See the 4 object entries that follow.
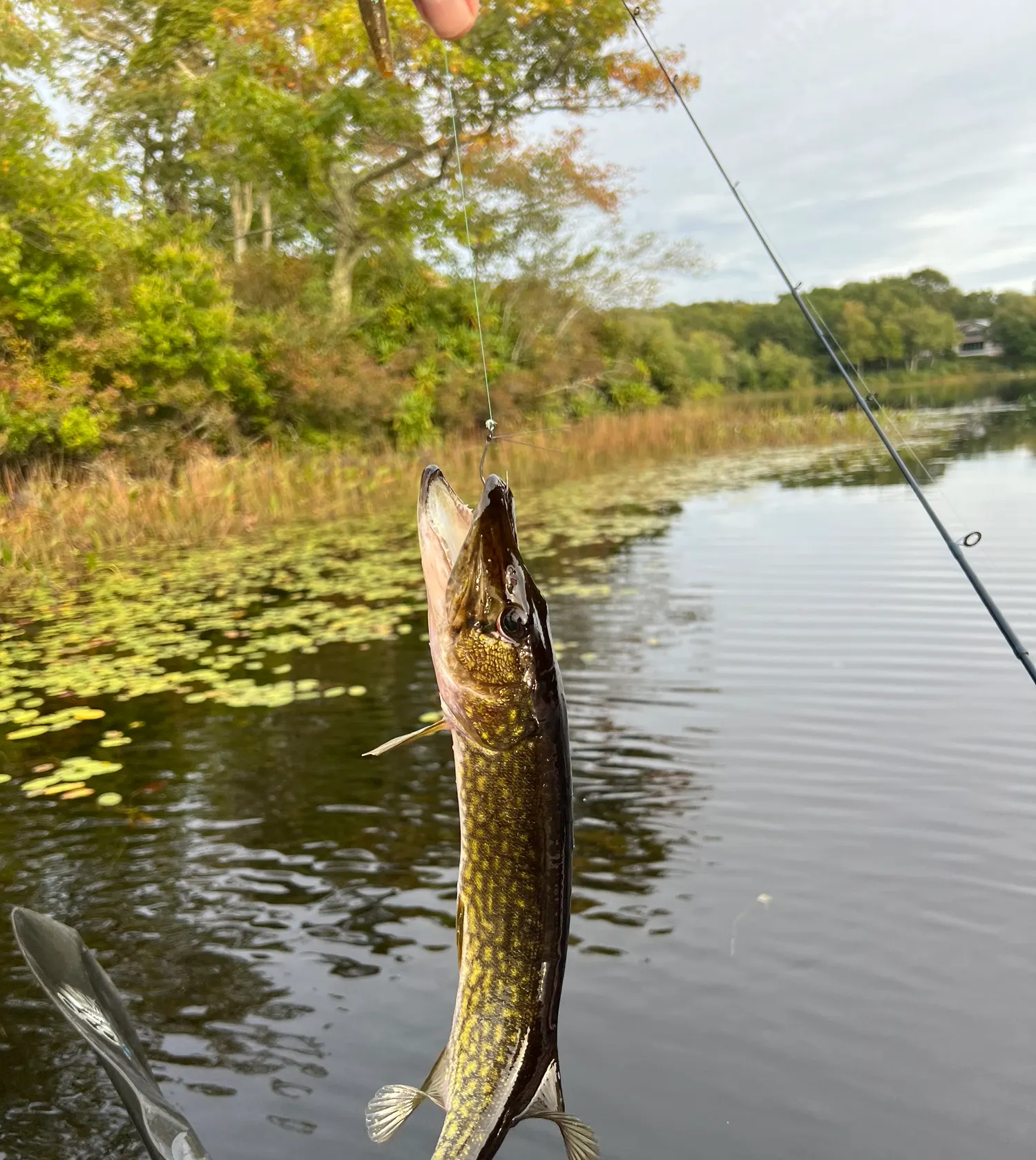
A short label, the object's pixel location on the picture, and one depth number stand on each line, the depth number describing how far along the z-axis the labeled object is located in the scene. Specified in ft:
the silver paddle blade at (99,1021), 3.93
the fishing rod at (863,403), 8.75
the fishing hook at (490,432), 4.55
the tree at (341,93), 62.49
